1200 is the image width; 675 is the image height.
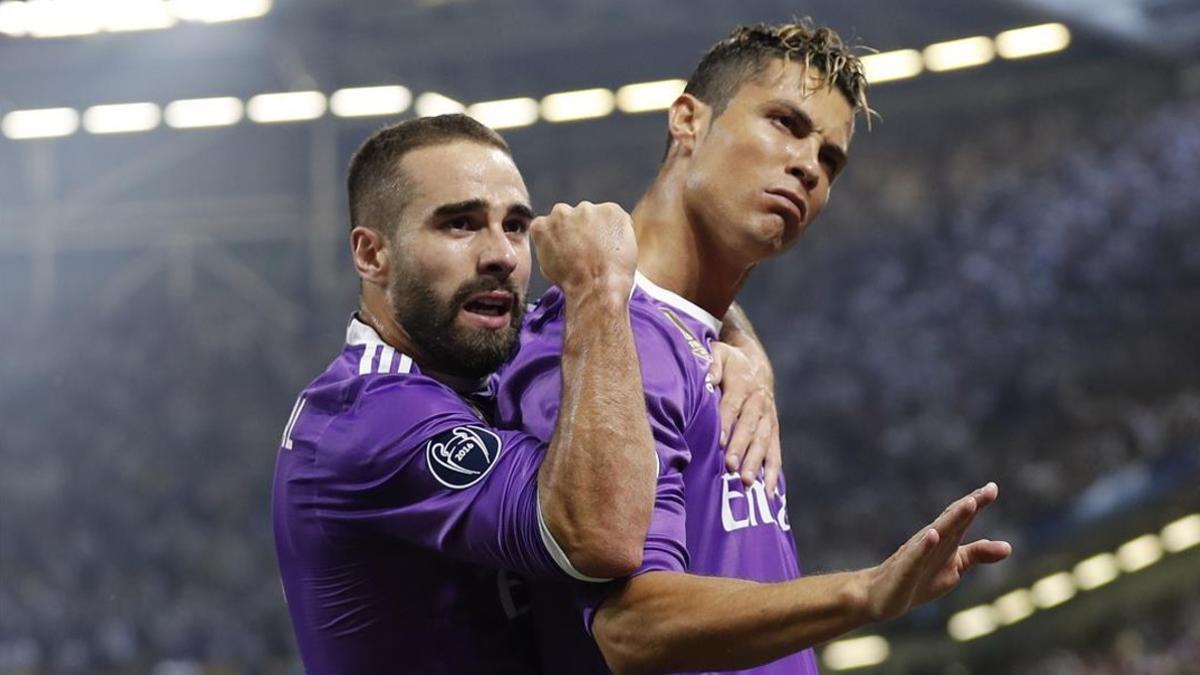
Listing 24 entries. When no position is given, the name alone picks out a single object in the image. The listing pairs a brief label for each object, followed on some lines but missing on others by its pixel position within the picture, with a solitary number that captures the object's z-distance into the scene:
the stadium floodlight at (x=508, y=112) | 21.22
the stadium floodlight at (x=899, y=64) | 20.19
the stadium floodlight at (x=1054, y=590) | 13.77
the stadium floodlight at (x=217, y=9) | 17.94
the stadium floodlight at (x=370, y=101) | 20.86
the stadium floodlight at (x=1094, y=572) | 13.81
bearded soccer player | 2.37
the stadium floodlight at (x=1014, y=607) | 13.70
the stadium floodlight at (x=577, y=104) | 21.31
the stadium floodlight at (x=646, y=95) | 21.19
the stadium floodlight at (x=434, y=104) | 20.98
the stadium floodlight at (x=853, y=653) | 13.55
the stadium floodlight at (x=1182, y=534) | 13.57
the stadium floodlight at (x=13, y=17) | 17.48
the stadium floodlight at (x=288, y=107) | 21.19
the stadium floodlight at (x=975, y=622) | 13.69
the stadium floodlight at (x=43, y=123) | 21.78
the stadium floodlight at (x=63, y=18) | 17.70
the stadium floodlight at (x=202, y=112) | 21.52
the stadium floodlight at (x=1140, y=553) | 13.68
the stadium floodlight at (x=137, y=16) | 17.89
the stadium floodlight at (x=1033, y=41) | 19.67
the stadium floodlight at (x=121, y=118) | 21.59
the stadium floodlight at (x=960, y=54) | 19.94
